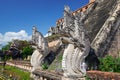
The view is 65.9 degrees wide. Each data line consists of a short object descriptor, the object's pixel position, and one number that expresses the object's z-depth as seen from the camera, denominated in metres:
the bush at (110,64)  4.13
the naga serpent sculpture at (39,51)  6.73
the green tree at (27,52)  16.40
